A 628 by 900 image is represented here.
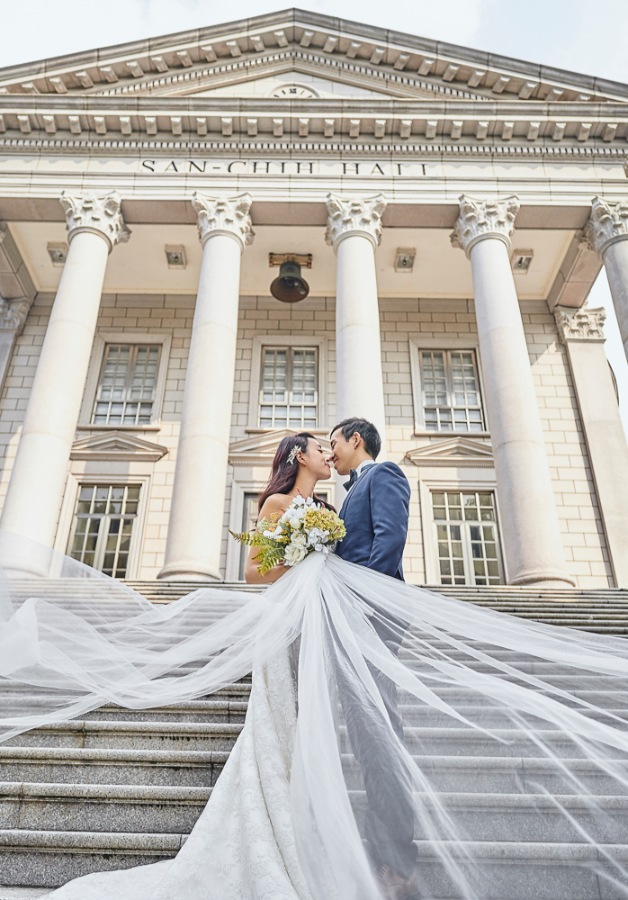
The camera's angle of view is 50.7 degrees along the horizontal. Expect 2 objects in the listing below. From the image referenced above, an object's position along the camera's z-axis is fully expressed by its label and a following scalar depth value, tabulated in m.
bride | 2.41
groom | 2.40
